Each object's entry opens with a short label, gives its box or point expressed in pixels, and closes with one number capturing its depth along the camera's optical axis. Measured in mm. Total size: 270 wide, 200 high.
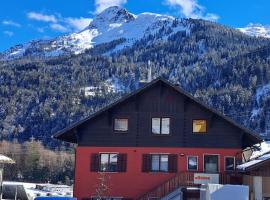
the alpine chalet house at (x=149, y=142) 36188
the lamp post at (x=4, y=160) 30619
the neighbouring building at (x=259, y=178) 28656
